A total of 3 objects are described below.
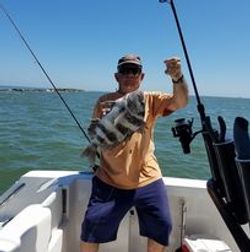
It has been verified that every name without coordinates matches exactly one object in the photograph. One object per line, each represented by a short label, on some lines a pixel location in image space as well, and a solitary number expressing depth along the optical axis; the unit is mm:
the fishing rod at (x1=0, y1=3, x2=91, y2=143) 2575
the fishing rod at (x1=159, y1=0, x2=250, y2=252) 1041
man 1789
